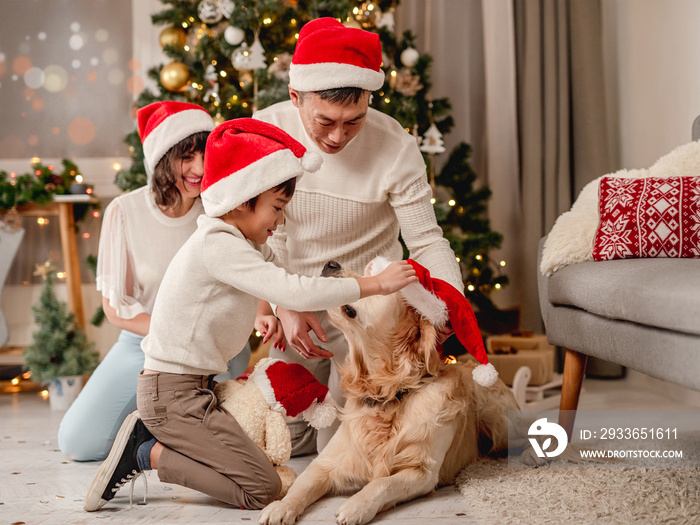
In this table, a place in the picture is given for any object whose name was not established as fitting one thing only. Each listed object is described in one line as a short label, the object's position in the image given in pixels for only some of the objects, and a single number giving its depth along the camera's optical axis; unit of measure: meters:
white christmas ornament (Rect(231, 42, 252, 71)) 2.81
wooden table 3.12
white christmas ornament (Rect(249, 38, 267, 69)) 2.81
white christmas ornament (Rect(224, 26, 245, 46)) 2.81
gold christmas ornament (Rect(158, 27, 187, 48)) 3.09
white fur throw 1.92
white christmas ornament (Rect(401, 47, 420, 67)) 2.89
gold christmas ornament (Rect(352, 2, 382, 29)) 2.89
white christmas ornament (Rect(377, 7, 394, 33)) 2.90
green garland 3.02
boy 1.46
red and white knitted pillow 1.75
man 1.70
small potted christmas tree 2.84
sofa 1.28
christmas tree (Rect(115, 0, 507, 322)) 2.78
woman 1.95
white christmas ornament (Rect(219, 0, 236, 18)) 2.82
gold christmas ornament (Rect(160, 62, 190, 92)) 2.96
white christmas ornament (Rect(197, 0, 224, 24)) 2.96
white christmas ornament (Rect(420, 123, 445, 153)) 2.94
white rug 1.36
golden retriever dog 1.50
